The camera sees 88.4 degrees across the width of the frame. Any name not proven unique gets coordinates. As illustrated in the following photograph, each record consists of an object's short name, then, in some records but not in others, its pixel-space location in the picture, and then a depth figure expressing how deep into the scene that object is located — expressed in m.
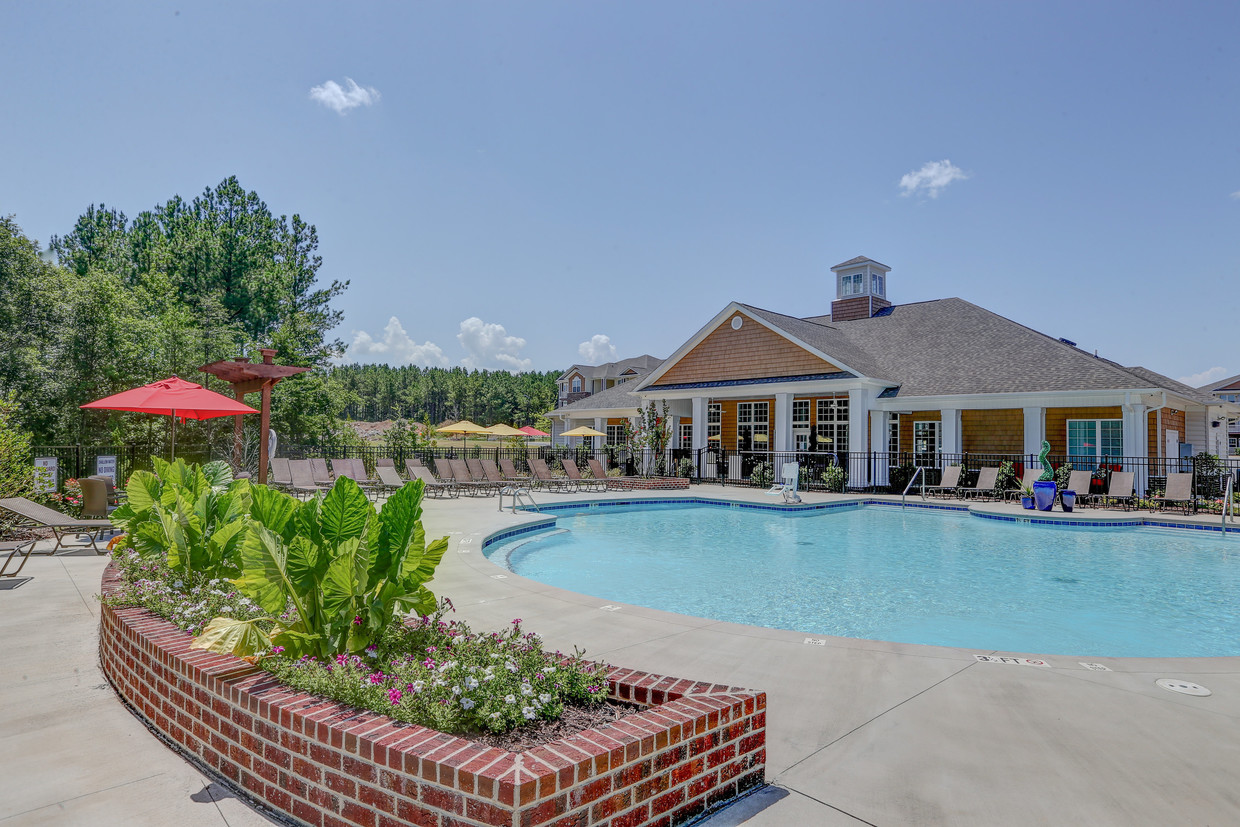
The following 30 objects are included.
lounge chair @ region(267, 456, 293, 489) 15.33
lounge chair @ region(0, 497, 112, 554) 6.64
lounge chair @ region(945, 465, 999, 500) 17.17
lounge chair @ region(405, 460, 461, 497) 16.64
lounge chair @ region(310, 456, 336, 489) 15.81
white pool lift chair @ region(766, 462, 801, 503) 16.17
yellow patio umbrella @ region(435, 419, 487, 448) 23.11
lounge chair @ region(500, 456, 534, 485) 18.44
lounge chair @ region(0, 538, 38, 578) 6.10
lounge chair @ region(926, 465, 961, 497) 17.62
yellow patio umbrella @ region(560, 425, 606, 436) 25.07
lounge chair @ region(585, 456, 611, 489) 20.44
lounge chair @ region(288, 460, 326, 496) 14.83
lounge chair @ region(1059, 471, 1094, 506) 15.69
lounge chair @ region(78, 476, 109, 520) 8.68
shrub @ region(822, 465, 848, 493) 19.30
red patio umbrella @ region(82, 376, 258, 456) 8.43
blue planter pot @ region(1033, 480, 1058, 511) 14.71
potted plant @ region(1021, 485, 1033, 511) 15.38
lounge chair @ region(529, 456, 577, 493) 18.83
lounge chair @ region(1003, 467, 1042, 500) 16.17
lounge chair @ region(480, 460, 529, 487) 18.12
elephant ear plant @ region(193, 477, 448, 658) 2.69
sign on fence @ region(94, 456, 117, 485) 11.17
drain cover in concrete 3.63
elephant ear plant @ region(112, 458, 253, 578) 4.11
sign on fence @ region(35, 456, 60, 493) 9.34
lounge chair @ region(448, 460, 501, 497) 17.52
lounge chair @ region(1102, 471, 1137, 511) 15.48
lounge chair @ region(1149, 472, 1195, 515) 14.34
